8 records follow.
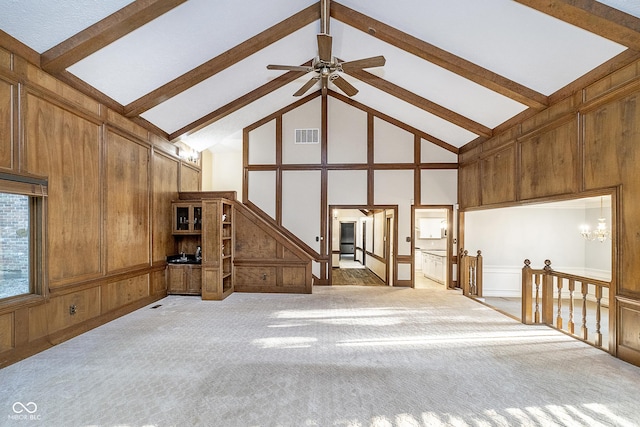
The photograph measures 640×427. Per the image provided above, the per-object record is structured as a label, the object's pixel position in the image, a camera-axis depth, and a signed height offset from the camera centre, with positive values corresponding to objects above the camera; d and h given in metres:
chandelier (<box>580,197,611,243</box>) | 5.81 -0.39
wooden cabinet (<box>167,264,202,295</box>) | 6.20 -1.38
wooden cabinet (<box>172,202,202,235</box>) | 6.39 -0.10
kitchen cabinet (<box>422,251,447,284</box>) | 8.23 -1.57
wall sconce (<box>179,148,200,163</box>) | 6.96 +1.45
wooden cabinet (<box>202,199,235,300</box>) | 5.88 -0.77
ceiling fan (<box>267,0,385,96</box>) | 3.69 +2.05
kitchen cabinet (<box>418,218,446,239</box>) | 10.51 -0.54
